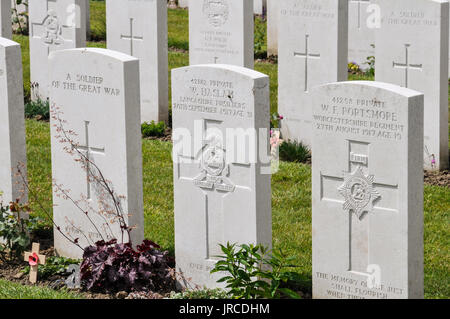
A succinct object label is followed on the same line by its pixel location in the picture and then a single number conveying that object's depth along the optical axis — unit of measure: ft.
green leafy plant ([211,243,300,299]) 21.17
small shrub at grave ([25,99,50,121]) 38.37
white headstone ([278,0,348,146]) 32.35
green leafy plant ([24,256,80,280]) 24.21
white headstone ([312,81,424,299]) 20.15
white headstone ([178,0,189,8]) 58.65
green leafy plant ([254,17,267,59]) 46.87
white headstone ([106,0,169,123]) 36.70
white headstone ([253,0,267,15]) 54.54
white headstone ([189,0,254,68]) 35.04
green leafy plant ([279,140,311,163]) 33.24
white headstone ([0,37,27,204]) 25.50
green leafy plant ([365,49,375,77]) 42.27
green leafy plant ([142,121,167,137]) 36.42
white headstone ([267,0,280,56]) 46.14
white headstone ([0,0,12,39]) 40.27
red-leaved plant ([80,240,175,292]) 22.81
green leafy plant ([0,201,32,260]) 25.29
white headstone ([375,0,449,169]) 30.78
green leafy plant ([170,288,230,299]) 21.95
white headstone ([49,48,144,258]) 23.57
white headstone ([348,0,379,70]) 42.80
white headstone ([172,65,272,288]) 21.81
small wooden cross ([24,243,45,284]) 23.85
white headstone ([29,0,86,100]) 37.91
